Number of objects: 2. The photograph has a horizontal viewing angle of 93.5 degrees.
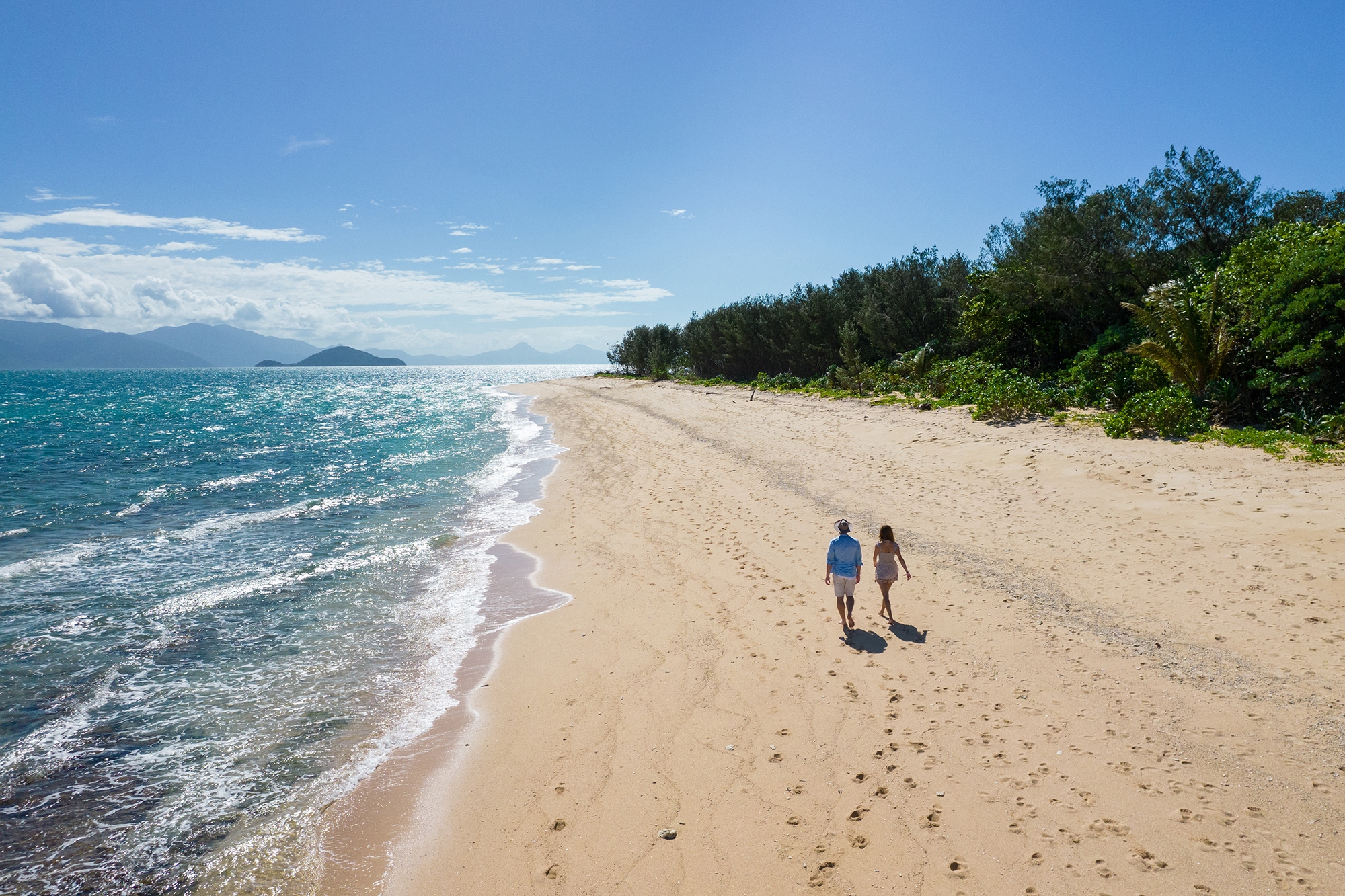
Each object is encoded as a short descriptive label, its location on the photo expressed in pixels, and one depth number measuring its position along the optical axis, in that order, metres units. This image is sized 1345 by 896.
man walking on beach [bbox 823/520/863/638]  7.61
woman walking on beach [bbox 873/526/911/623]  7.90
